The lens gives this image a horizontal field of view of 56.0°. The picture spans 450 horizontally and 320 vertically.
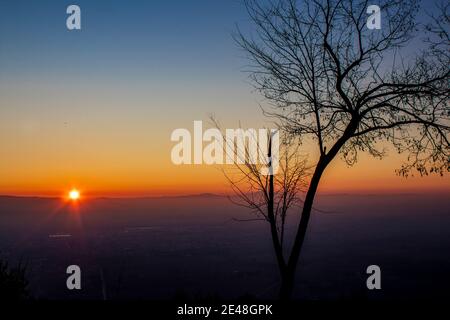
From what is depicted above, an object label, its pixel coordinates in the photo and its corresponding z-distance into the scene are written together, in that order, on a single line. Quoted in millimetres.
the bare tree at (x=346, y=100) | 11172
